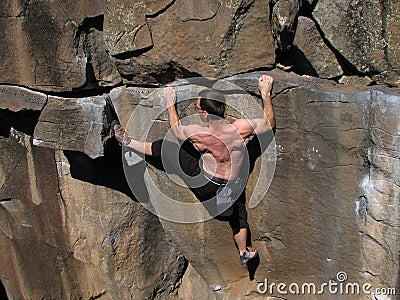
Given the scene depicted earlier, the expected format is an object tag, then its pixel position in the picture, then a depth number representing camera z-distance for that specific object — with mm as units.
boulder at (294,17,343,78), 3289
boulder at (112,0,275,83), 3074
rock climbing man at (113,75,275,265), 3193
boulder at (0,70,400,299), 3061
